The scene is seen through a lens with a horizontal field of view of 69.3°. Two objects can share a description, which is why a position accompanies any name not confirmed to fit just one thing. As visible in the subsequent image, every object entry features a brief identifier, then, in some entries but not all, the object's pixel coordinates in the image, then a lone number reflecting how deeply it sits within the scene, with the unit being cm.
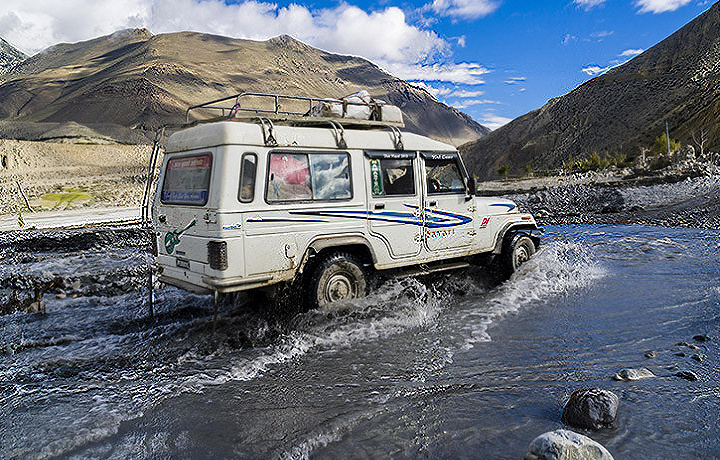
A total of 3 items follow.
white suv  608
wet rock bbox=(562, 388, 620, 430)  406
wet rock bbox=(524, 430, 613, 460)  339
